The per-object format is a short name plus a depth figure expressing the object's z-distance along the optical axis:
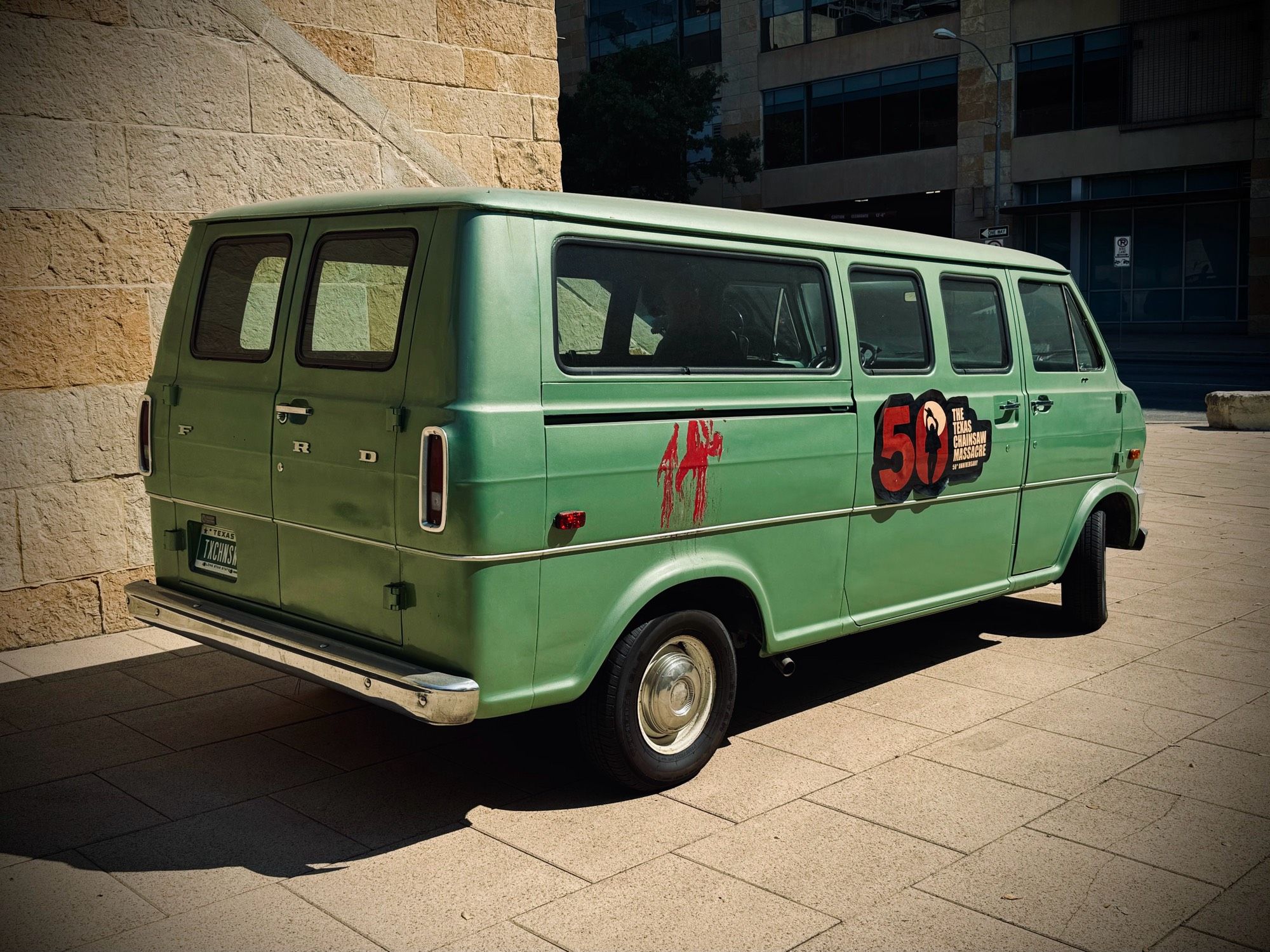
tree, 39.28
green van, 3.88
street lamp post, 35.56
